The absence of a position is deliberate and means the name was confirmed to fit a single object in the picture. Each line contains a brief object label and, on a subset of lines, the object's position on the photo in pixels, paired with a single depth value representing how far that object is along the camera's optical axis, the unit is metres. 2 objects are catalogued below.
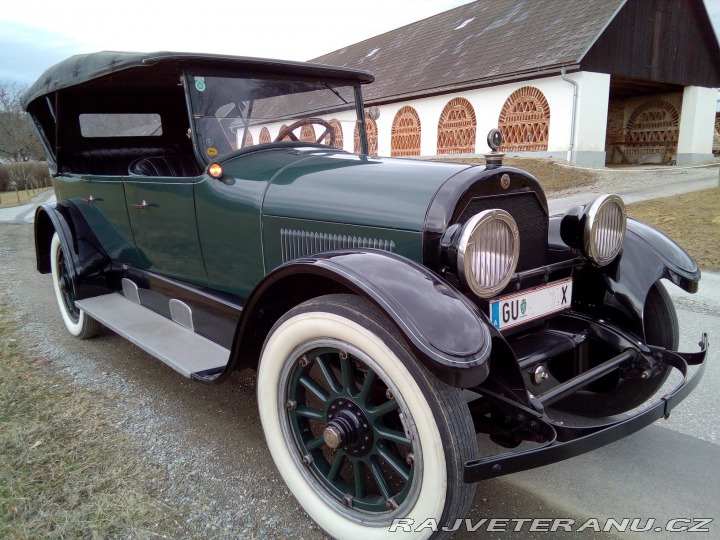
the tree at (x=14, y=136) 25.97
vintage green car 1.61
